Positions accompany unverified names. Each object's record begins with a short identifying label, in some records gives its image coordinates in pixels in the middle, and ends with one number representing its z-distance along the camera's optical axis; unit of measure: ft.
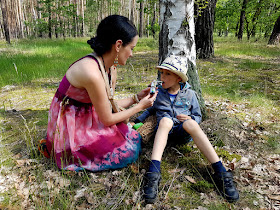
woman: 6.01
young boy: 6.16
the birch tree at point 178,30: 8.76
